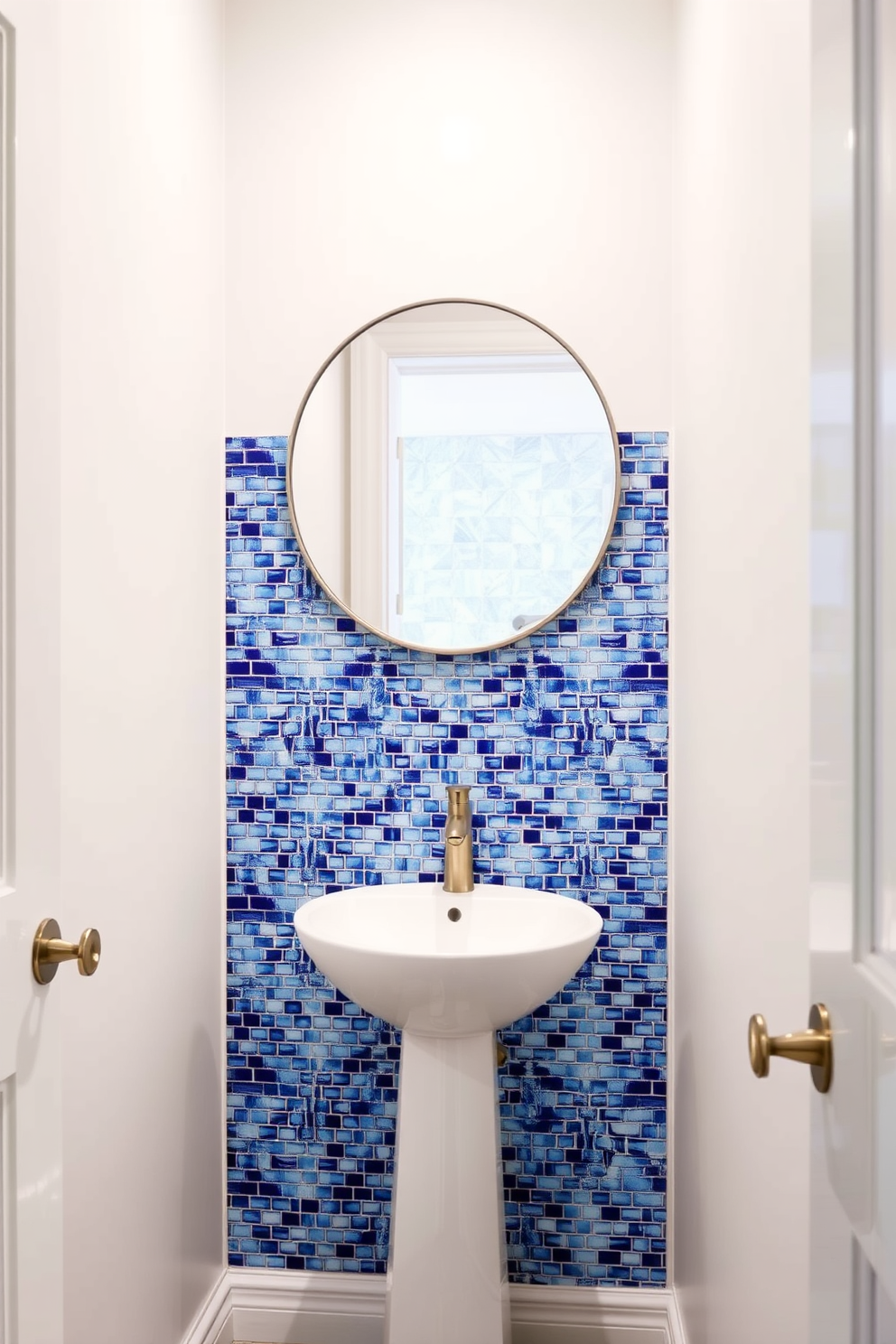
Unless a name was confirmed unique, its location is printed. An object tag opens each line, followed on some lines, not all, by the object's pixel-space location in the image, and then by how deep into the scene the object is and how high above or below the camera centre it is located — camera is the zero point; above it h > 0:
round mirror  1.83 +0.37
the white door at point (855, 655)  0.57 +0.01
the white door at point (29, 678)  0.87 -0.01
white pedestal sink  1.44 -0.71
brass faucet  1.75 -0.30
